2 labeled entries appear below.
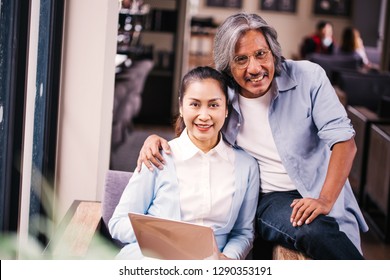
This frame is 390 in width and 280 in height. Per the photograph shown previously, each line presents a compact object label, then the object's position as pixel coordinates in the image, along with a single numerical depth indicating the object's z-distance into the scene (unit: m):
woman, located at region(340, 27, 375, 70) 9.08
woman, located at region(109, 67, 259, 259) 2.08
